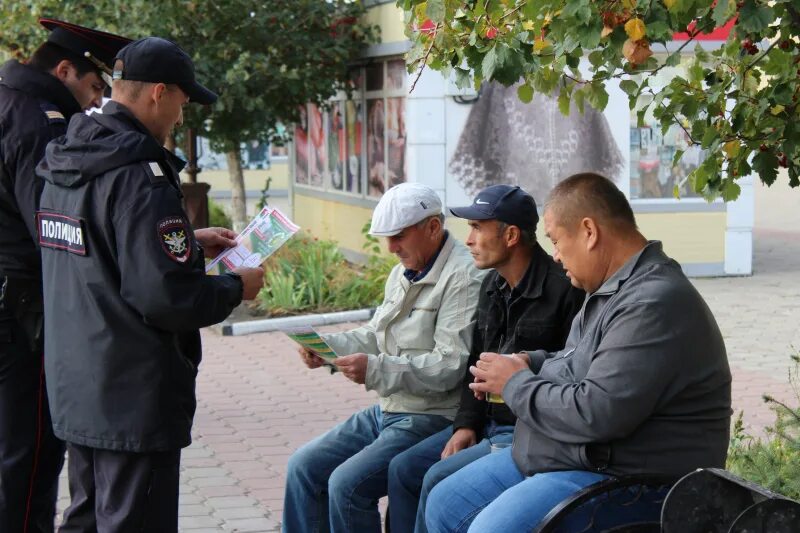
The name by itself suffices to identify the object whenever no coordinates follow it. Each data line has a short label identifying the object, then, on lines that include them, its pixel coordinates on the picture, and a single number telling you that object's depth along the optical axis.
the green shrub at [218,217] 18.14
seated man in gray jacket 3.44
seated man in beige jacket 4.53
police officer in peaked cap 4.66
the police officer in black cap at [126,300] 3.72
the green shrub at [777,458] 4.53
